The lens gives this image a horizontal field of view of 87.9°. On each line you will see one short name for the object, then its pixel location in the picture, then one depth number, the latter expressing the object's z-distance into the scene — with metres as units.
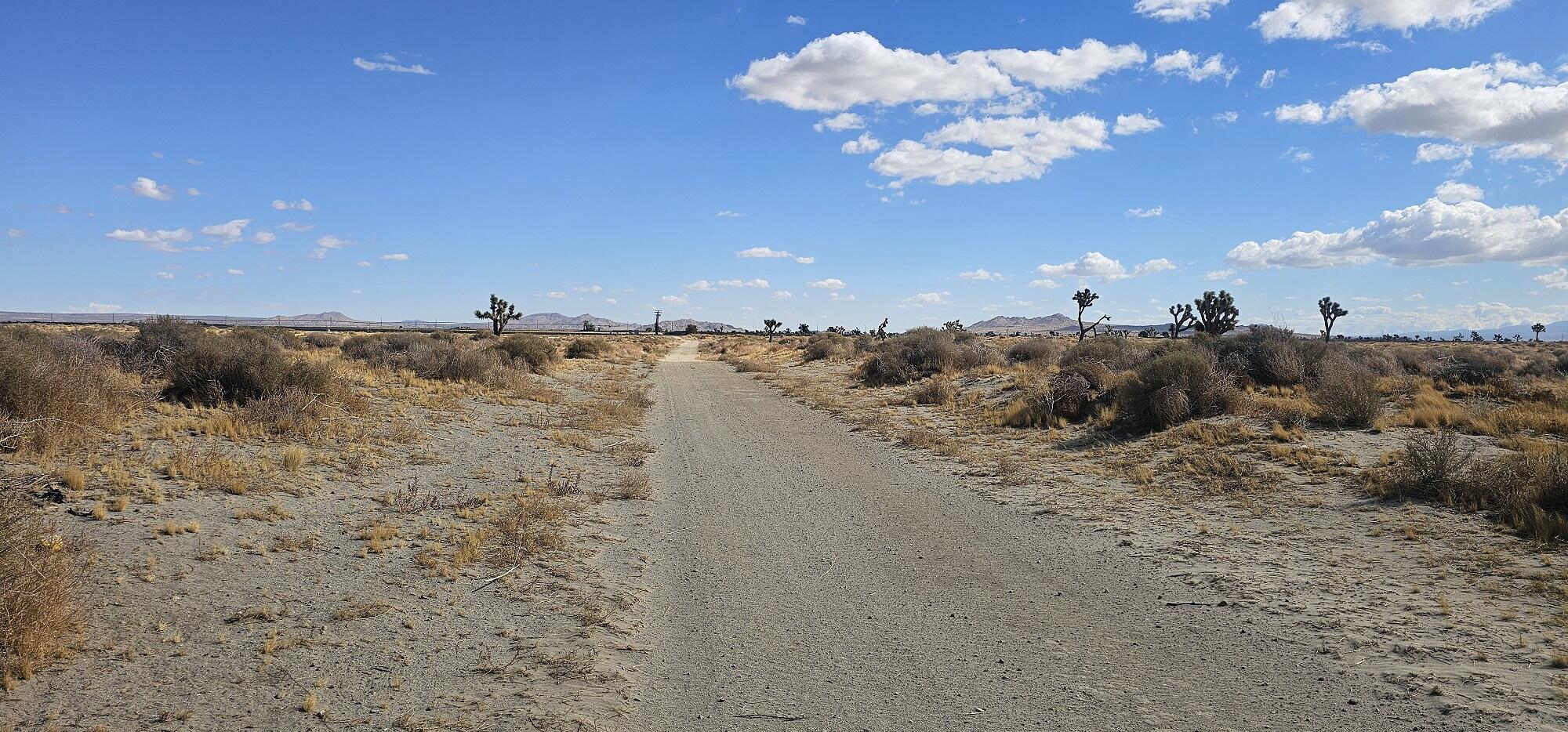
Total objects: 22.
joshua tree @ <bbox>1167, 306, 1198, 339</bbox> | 45.16
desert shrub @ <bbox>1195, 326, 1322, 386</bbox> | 19.73
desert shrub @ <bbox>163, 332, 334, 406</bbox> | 13.95
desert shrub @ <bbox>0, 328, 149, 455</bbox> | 9.29
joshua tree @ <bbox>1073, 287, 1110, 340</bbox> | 67.75
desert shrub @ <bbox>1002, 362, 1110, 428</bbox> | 17.98
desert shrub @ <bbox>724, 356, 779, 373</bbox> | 43.29
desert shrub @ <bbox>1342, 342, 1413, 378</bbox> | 23.64
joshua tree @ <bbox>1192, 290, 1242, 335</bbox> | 41.41
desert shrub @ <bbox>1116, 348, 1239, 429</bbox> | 15.64
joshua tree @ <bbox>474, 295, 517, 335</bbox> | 77.31
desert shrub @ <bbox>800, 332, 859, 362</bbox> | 50.88
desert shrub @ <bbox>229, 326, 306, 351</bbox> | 21.04
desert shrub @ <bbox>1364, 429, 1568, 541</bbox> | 8.27
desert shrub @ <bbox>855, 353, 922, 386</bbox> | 31.03
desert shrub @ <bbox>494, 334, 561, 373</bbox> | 32.66
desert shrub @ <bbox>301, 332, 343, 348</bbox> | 45.14
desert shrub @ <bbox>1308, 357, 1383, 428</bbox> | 13.91
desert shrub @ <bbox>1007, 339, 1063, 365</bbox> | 34.03
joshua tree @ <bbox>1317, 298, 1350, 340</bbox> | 66.62
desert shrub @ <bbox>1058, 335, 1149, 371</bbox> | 24.14
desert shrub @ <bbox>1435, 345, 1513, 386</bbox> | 21.05
